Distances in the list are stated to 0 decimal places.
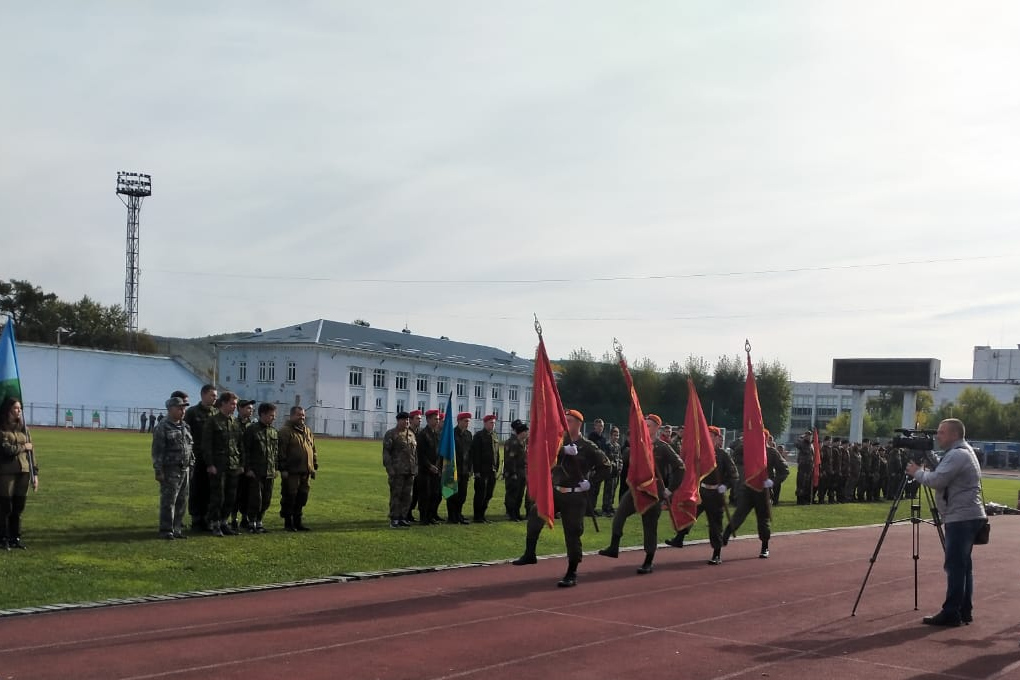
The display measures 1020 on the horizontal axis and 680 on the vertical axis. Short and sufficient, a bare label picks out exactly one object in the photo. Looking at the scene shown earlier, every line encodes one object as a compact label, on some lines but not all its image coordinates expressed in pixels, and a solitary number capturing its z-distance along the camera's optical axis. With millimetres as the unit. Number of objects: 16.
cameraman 10336
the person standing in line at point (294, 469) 16125
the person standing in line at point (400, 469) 17625
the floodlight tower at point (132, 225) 92625
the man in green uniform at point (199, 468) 15297
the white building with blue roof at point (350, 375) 81312
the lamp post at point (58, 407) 64363
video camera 11070
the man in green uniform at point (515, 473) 19891
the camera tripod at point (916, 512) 10914
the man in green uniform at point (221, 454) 14867
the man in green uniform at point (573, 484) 12555
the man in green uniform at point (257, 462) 15539
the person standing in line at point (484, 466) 19406
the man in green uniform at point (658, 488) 14125
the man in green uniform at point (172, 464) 14273
